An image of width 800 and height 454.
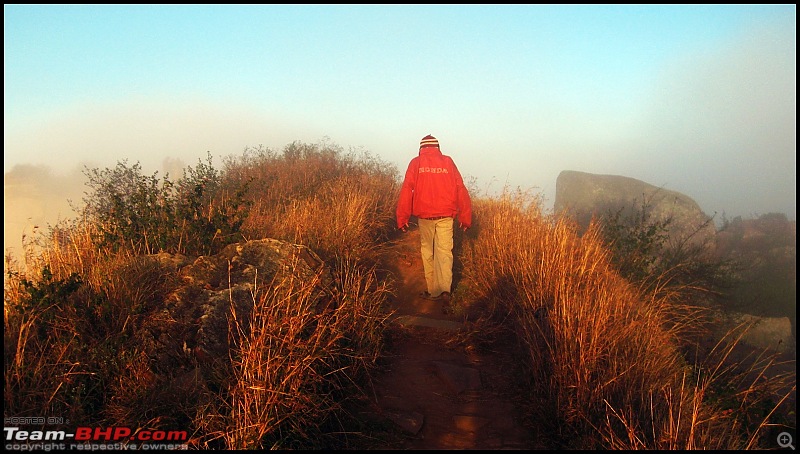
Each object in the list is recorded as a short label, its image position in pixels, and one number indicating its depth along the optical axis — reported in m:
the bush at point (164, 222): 4.81
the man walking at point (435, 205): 6.53
